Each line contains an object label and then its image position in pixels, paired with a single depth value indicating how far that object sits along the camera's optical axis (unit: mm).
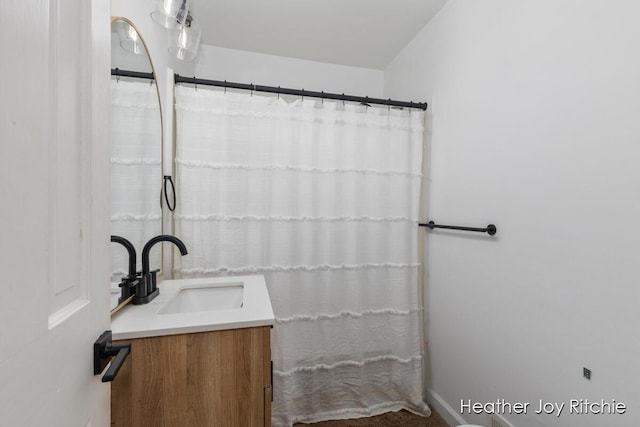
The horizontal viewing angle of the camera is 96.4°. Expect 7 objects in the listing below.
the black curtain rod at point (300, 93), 1560
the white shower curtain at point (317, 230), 1576
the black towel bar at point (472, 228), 1350
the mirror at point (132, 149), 1024
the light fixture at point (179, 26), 1194
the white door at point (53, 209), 330
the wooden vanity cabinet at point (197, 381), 883
